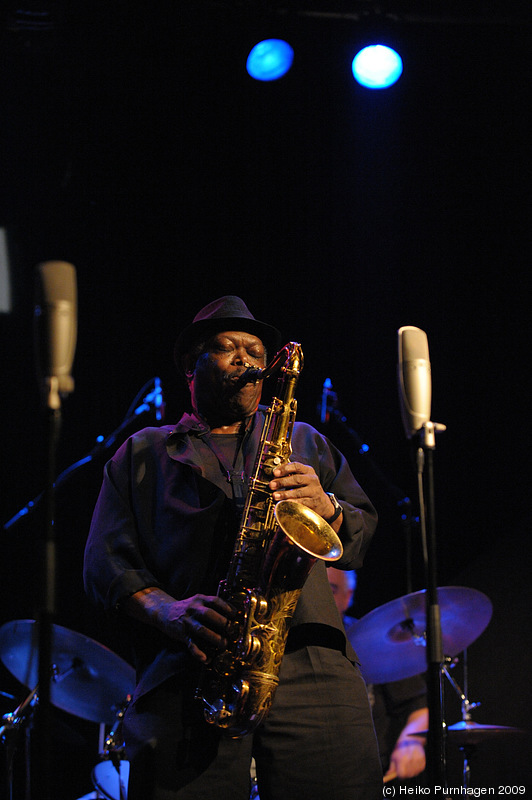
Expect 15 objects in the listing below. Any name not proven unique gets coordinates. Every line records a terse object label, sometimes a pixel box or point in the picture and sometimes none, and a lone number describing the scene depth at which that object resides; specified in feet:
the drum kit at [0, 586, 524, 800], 13.83
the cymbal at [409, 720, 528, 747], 13.92
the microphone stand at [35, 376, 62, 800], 6.64
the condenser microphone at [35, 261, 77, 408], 7.34
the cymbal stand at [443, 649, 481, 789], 14.74
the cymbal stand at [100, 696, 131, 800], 13.11
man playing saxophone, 8.50
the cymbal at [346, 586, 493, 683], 14.57
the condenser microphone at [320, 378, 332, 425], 18.99
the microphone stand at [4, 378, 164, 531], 16.46
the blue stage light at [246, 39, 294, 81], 18.74
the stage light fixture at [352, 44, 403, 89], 18.44
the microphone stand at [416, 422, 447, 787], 7.00
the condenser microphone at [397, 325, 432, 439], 8.30
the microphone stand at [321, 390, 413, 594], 18.85
